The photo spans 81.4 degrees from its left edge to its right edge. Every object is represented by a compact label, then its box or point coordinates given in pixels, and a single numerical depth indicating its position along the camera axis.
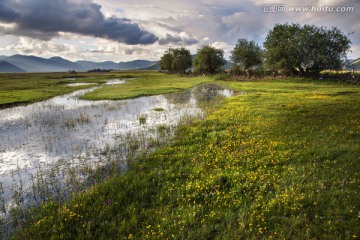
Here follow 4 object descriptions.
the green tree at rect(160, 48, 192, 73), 137.25
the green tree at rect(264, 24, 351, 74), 57.53
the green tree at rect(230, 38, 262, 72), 90.62
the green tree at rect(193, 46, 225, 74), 105.25
